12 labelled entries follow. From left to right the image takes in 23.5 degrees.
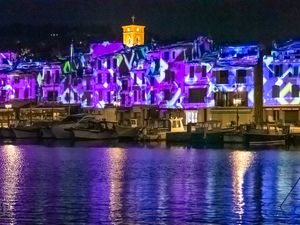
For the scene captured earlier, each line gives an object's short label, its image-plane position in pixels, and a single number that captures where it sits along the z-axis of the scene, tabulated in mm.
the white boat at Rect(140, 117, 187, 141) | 88062
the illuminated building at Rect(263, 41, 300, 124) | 90812
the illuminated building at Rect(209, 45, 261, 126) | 94875
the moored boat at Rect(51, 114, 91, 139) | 96062
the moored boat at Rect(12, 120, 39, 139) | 102694
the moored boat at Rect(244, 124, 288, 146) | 78588
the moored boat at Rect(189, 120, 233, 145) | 82306
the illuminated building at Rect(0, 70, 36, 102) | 129125
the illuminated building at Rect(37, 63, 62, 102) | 124562
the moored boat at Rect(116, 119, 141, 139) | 92125
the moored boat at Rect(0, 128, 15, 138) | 106312
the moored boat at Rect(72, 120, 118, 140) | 93562
